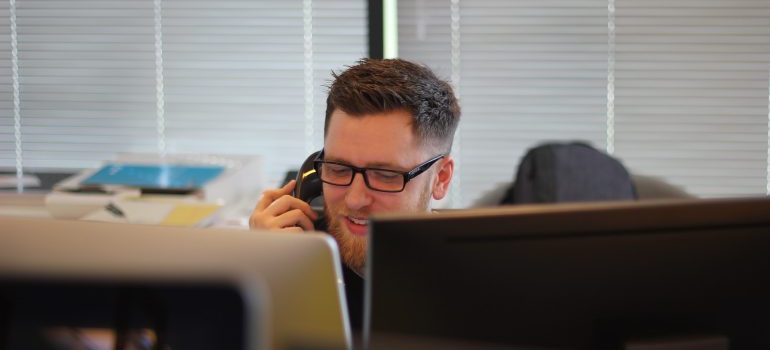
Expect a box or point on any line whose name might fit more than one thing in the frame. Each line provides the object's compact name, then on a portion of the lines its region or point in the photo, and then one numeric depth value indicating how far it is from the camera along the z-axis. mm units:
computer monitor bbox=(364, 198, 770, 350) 1423
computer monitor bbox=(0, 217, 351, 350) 1381
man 1873
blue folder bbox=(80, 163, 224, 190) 2582
